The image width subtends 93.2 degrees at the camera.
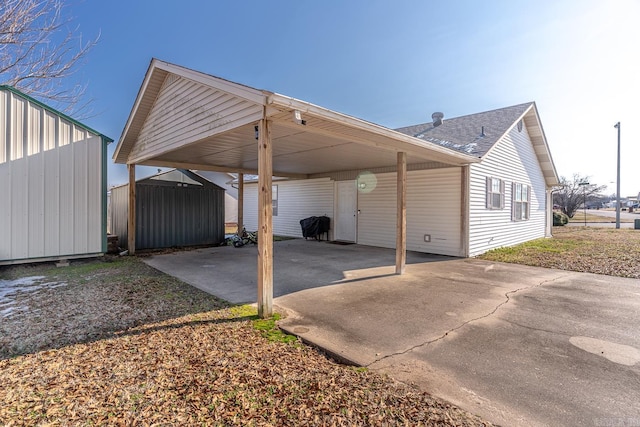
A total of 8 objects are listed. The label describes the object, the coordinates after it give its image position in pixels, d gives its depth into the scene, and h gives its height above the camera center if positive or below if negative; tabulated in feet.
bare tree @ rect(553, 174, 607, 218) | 84.38 +4.97
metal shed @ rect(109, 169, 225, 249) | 31.01 -0.12
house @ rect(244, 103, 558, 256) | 27.99 +1.92
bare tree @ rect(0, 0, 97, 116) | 19.65 +11.66
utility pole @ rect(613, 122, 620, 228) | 59.12 +3.00
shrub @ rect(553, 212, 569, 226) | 66.39 -2.02
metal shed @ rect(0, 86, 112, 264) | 21.03 +1.95
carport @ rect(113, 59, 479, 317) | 12.57 +4.79
